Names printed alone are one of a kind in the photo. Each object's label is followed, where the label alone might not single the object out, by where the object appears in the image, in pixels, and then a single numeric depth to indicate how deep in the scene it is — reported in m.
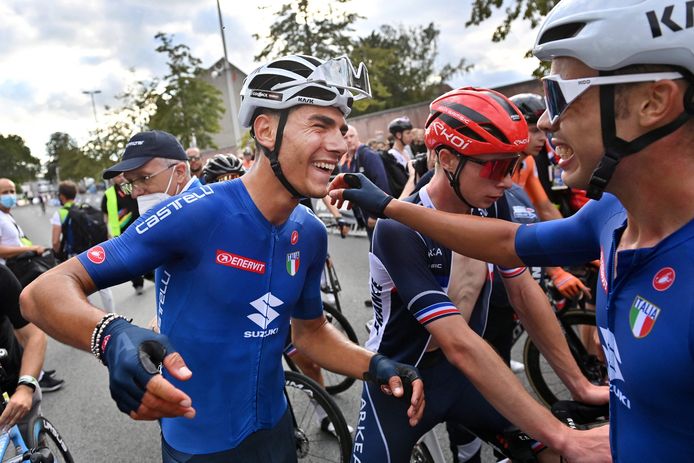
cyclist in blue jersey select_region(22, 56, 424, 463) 1.73
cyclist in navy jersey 1.86
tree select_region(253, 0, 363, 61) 28.27
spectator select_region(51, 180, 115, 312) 7.18
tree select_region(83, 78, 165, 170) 27.34
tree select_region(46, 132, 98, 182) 42.47
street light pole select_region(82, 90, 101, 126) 48.84
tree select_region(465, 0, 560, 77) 11.90
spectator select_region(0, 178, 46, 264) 5.71
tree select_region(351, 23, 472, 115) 51.06
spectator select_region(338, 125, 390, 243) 5.98
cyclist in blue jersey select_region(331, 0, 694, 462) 1.09
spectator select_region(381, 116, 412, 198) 6.58
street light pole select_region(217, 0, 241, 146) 12.89
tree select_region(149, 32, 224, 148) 22.59
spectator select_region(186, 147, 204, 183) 7.51
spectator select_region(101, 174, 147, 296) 5.88
